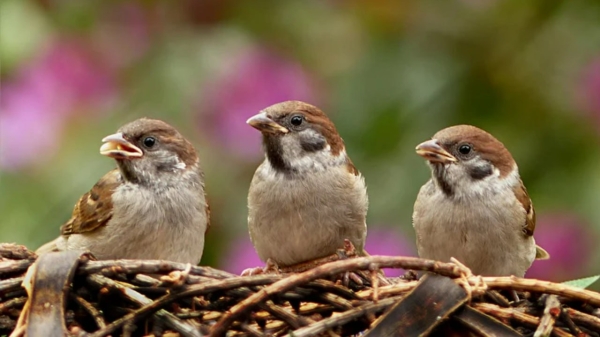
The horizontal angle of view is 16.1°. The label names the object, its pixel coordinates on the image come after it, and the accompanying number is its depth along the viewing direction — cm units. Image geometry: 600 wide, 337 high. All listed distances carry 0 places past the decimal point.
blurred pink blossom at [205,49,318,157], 845
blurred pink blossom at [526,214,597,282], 831
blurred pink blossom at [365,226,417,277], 814
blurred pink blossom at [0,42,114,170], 830
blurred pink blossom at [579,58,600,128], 871
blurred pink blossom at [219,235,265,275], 804
